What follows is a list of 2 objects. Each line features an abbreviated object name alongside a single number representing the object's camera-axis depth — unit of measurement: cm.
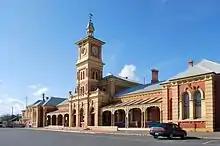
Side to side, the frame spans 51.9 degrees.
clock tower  4433
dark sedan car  1890
